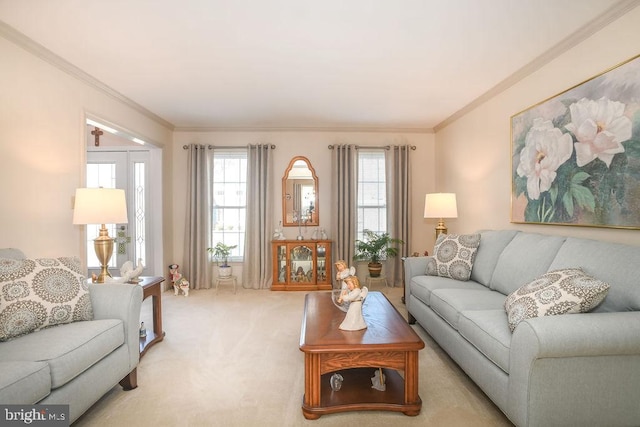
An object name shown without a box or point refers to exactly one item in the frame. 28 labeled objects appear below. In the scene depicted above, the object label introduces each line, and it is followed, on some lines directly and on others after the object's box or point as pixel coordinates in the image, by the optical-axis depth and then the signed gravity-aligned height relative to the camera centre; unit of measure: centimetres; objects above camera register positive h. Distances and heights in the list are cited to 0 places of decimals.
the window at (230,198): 514 +23
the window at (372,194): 518 +28
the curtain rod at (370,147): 507 +101
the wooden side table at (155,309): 280 -89
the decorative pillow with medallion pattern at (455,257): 317 -46
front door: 491 +34
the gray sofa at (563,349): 149 -70
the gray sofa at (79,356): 144 -72
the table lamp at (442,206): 391 +6
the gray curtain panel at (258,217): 496 -7
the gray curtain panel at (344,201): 500 +17
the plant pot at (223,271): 479 -86
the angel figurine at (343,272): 218 -40
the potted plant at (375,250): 473 -56
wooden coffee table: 184 -87
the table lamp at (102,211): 254 +2
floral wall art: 210 +42
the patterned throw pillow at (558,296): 167 -46
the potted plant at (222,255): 480 -64
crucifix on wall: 493 +120
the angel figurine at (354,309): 206 -62
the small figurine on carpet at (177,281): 452 -97
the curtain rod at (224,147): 501 +101
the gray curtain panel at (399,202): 504 +15
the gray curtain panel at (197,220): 493 -11
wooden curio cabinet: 485 -80
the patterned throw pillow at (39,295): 176 -47
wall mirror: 510 +27
